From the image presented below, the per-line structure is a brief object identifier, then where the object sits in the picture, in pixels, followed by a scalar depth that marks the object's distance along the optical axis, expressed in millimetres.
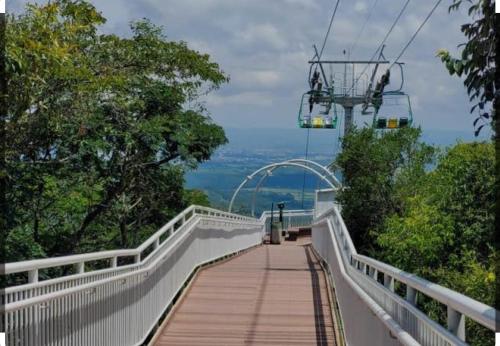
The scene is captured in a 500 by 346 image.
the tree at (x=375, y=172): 27106
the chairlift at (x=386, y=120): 41431
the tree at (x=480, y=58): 4723
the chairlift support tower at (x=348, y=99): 52025
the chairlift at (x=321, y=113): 51875
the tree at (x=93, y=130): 10219
